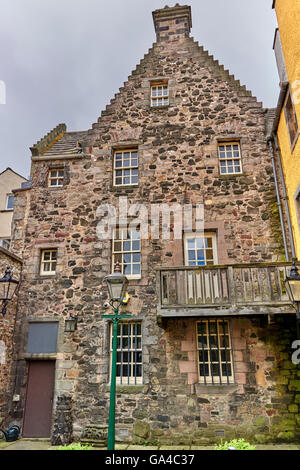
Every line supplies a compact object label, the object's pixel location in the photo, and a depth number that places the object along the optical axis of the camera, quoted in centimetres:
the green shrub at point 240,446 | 691
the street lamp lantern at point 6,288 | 998
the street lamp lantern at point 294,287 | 749
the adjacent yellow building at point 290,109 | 970
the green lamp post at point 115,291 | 680
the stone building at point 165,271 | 970
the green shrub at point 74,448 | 749
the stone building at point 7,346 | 1073
